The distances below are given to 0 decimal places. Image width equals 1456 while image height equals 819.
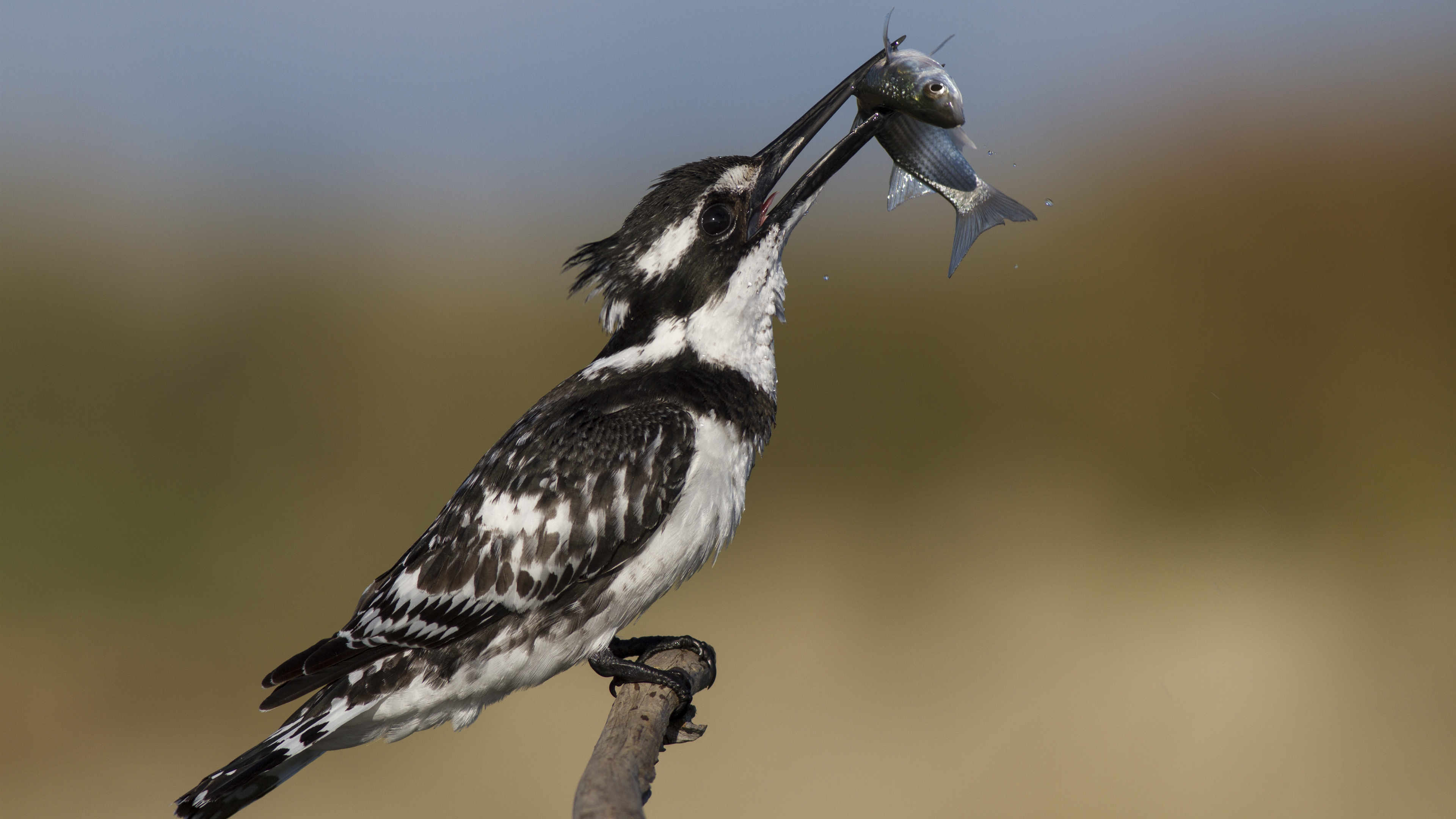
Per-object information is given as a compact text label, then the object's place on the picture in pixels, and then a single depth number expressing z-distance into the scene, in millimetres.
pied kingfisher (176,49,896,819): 6766
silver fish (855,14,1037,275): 7168
